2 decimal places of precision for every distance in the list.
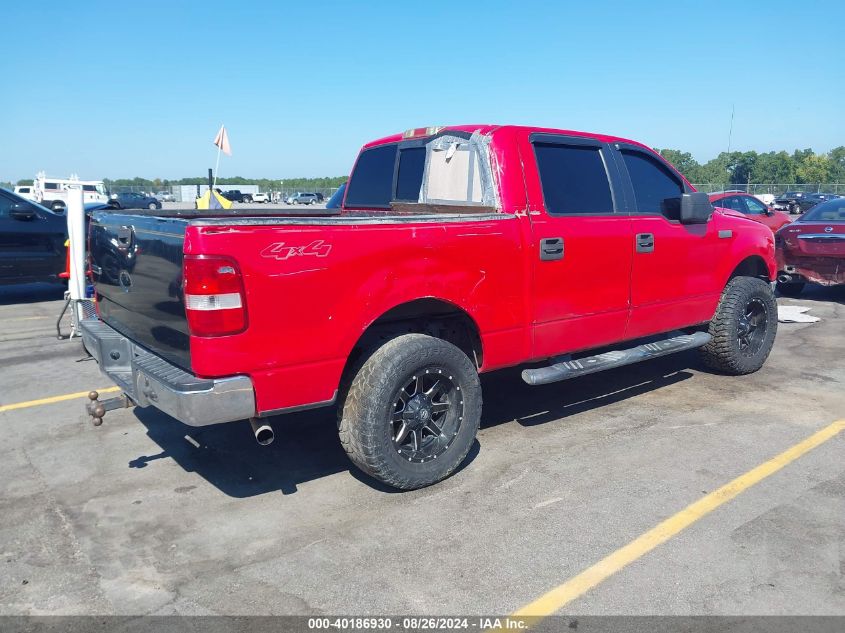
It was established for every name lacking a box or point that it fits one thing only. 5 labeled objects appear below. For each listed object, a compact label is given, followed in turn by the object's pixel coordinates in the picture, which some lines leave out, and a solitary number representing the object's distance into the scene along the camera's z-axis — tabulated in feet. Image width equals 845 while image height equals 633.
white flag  43.96
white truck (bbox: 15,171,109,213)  124.47
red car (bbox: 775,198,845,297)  32.32
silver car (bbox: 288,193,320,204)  221.60
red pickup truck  10.98
